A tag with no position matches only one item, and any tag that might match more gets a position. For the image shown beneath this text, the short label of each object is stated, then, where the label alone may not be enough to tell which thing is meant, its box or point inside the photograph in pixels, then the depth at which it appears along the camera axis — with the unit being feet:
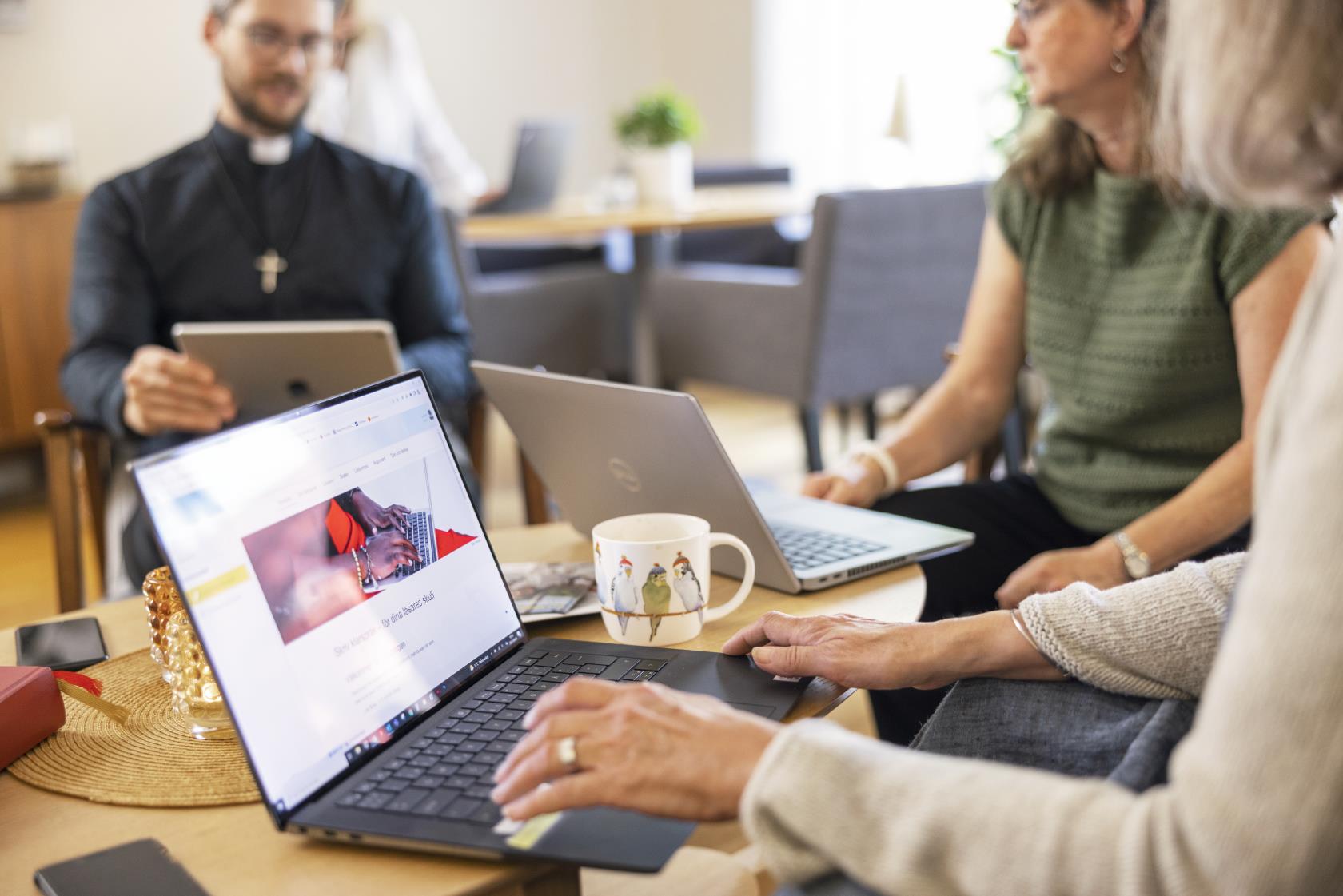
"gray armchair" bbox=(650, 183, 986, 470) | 10.35
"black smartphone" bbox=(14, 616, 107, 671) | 3.64
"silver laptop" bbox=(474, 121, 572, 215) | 12.48
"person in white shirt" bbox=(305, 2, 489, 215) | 14.51
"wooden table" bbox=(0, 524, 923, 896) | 2.40
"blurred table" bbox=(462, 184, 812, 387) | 11.04
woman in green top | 4.79
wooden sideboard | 12.40
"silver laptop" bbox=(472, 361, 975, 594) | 3.66
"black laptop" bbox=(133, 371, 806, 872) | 2.46
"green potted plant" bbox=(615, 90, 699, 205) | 12.42
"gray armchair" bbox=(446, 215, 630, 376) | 11.57
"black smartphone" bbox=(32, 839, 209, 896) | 2.38
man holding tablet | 7.04
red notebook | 2.96
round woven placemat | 2.80
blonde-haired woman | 1.82
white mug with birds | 3.39
